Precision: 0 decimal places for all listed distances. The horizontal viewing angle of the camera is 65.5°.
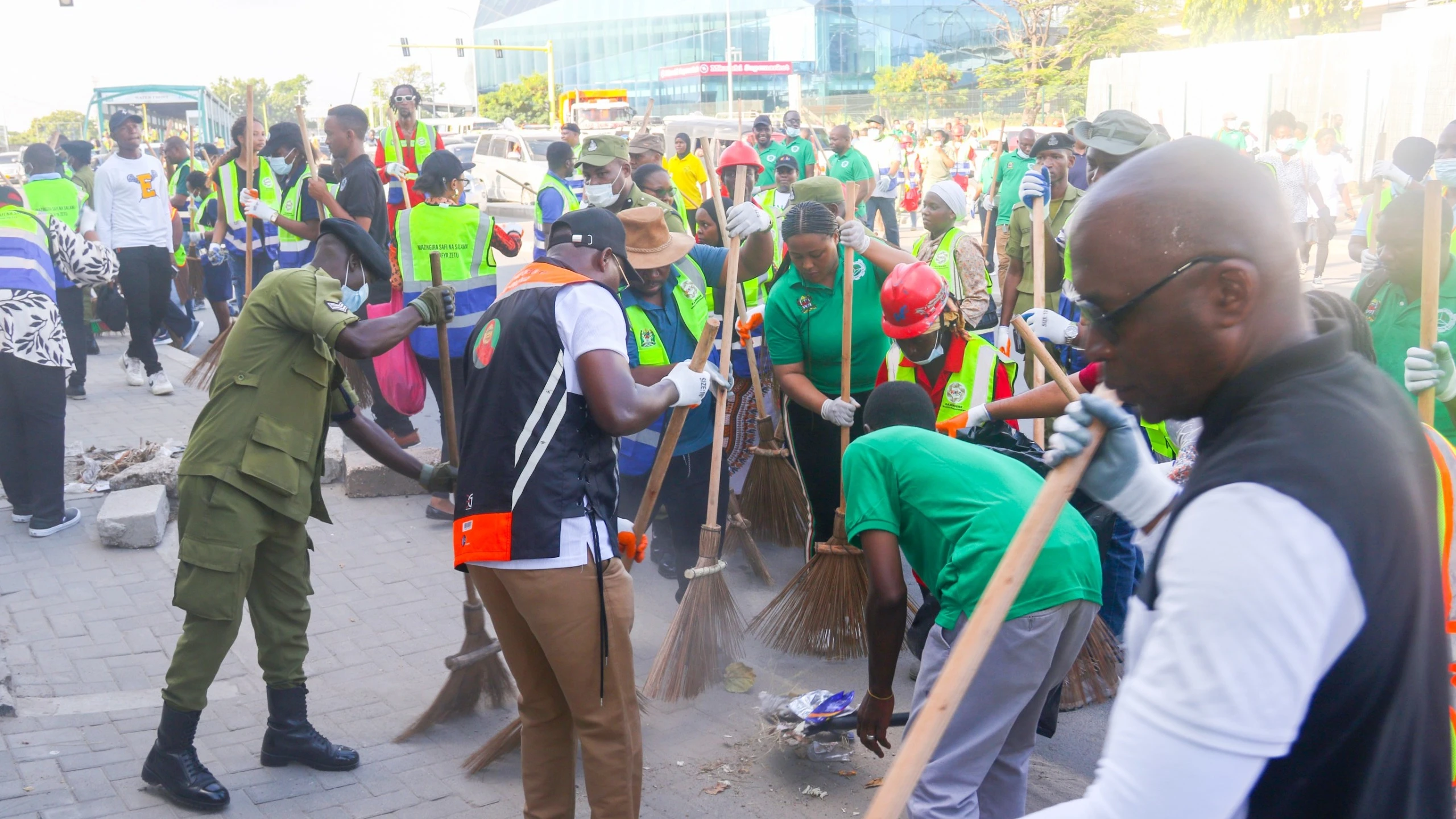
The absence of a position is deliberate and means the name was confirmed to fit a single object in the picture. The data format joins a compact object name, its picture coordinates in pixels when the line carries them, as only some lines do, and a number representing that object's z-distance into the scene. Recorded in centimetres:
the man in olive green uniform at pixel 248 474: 373
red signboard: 5750
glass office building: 6712
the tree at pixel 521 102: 6431
